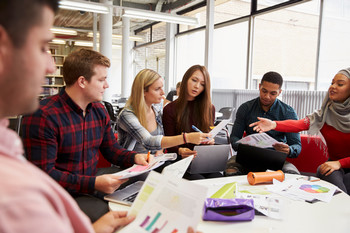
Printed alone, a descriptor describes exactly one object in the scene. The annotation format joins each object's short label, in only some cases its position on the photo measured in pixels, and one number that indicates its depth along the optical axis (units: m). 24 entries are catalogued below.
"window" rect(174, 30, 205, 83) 8.59
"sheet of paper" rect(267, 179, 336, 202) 1.51
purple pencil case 1.16
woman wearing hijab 2.20
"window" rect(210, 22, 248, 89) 6.90
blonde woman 2.21
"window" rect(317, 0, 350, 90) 4.58
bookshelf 10.71
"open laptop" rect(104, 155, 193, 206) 1.37
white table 1.13
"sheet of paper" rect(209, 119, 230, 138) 2.07
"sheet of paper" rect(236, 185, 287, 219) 1.27
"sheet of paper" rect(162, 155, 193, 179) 1.42
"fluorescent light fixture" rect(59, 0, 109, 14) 5.38
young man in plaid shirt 1.50
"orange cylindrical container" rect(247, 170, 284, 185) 1.67
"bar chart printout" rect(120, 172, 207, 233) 0.86
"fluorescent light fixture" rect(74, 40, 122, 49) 11.86
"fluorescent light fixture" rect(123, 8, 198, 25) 5.97
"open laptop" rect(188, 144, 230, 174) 2.18
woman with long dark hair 2.64
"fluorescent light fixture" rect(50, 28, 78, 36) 9.04
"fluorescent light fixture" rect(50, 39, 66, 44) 11.14
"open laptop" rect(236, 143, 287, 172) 1.98
